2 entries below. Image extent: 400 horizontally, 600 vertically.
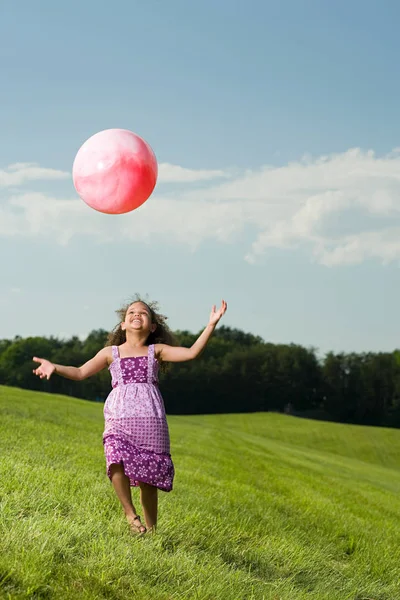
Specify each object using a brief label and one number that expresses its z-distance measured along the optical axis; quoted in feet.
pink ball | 20.97
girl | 17.58
